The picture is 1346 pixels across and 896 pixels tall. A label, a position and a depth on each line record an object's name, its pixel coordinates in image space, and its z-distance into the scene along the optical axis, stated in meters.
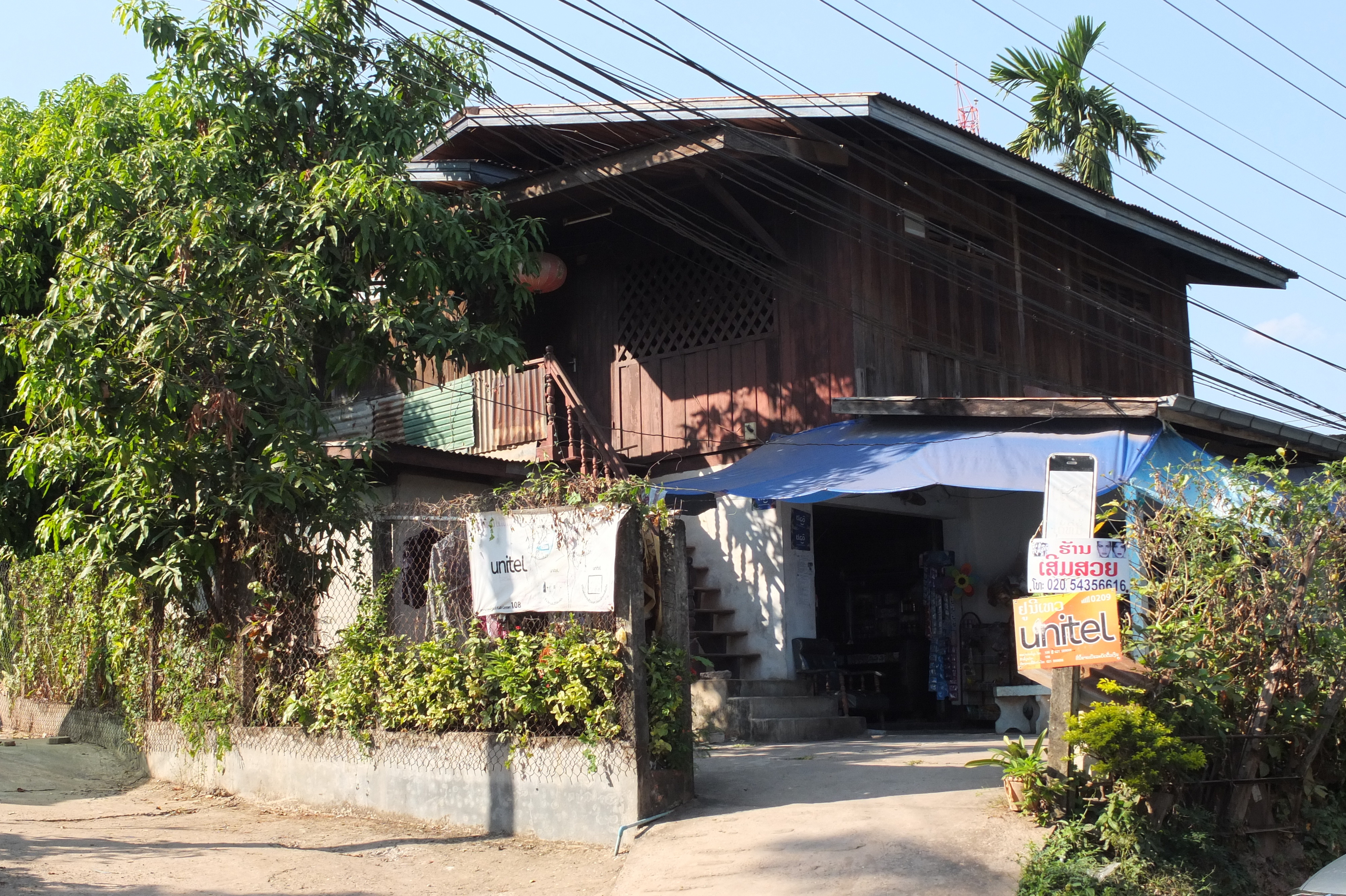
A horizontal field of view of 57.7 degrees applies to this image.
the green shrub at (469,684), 6.99
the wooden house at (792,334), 11.93
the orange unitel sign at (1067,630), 6.24
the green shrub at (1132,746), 6.07
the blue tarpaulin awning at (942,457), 9.79
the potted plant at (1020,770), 6.46
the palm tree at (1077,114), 21.02
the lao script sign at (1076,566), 6.38
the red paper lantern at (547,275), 13.41
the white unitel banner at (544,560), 7.08
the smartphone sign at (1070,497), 6.42
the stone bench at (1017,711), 11.44
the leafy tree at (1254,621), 6.71
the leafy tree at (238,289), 8.06
